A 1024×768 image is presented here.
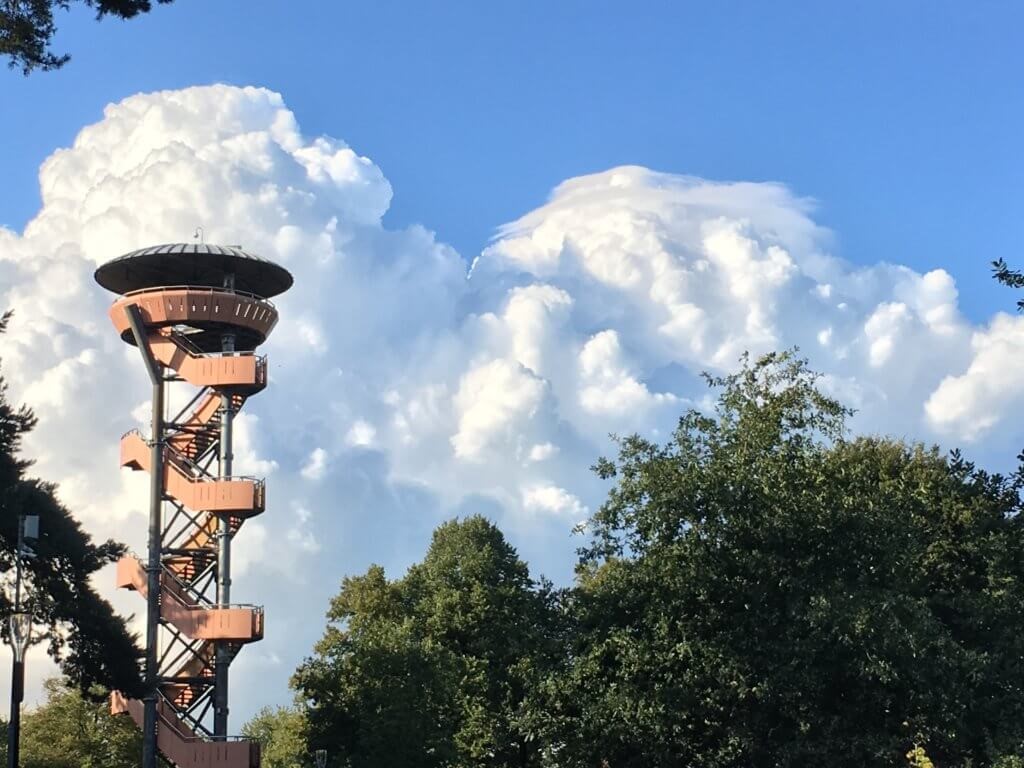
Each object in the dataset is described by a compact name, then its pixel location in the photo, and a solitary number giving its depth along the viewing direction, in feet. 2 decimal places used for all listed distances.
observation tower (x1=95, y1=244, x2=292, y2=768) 163.73
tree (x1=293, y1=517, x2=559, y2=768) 157.79
